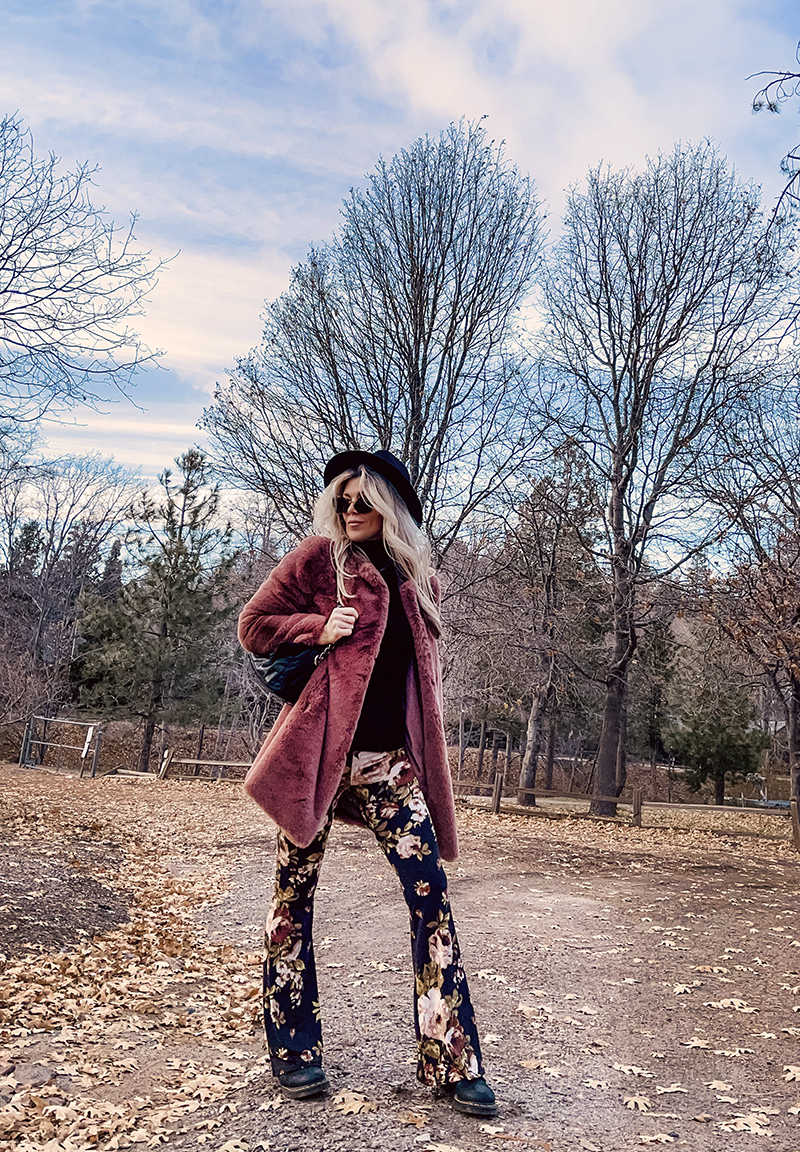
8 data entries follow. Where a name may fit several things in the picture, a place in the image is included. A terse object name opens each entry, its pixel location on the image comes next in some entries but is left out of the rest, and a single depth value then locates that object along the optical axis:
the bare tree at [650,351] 16.38
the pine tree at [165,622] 29.70
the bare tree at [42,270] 7.98
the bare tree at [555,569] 17.83
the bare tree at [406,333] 14.22
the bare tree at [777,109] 4.39
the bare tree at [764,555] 13.47
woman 2.80
